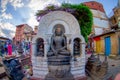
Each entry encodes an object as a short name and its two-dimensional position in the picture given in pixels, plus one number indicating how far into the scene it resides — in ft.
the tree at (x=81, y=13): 12.32
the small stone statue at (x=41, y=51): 7.52
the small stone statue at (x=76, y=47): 7.68
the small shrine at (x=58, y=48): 6.96
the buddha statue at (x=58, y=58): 6.73
